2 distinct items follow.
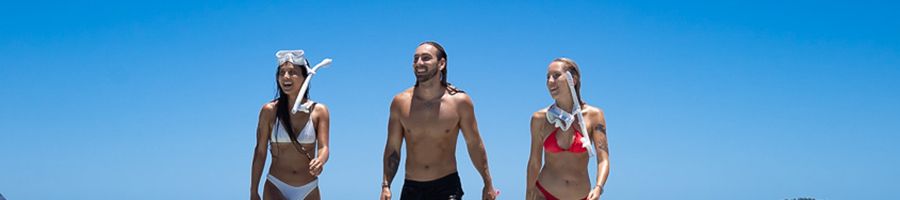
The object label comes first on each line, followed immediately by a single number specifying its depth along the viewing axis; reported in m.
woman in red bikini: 14.04
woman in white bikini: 14.63
